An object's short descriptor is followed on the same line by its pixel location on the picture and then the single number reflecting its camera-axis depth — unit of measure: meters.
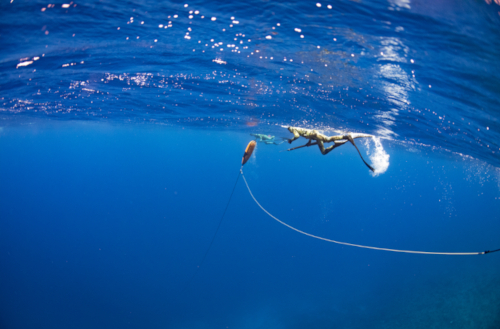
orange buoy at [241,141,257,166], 6.91
